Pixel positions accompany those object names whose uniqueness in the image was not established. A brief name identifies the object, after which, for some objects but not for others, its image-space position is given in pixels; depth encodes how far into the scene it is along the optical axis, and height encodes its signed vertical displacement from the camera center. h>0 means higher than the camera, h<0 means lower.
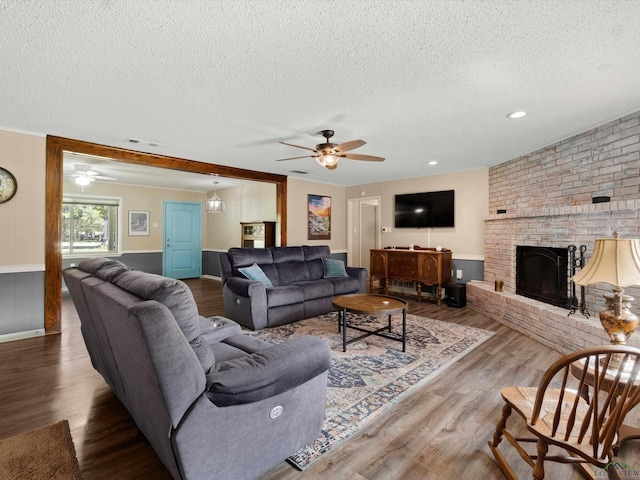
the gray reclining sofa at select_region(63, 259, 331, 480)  1.25 -0.64
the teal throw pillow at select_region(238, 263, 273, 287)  4.36 -0.45
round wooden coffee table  3.16 -0.66
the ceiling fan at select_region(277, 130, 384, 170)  3.44 +0.96
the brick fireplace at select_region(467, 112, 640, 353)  3.04 +0.32
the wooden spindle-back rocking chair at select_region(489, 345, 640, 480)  1.18 -0.79
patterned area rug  2.01 -1.11
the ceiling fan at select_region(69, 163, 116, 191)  5.50 +1.24
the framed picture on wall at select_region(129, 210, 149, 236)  7.38 +0.42
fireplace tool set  3.31 -0.31
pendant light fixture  7.00 +0.78
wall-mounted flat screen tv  5.83 +0.60
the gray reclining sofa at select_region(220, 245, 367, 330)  4.02 -0.62
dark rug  1.57 -1.14
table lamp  1.68 -0.18
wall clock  3.49 +0.60
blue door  7.93 +0.01
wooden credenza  5.47 -0.46
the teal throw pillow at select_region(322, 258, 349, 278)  5.25 -0.46
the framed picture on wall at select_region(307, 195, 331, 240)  6.88 +0.51
